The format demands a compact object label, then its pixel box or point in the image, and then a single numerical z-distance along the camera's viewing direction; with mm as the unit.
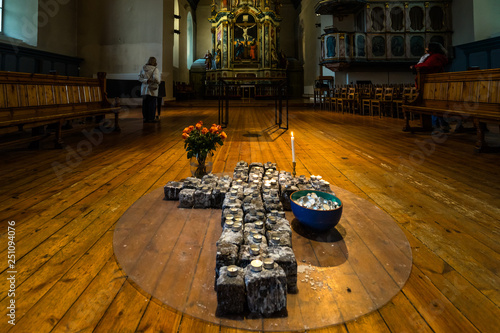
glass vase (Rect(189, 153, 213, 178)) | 2503
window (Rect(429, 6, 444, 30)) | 10586
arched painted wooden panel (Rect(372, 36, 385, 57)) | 10852
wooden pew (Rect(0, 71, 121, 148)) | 3586
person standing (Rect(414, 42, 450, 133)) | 5457
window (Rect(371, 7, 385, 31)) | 10845
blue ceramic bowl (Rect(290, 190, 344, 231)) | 1518
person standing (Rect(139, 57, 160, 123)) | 6430
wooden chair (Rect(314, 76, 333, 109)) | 10844
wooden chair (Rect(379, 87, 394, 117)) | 7773
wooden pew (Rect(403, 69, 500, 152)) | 3701
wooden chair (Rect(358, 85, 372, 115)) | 8854
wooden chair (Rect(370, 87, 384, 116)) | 8031
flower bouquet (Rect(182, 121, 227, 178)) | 2414
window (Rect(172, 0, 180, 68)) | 14755
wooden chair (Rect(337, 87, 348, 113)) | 9442
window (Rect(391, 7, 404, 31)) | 10797
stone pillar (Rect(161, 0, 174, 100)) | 12021
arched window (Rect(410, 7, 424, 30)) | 10750
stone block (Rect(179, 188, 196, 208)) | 1926
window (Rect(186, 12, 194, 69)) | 17720
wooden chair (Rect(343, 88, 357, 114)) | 9047
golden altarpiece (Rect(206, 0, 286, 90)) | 16703
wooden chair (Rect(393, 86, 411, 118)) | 7259
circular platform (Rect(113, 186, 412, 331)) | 1055
